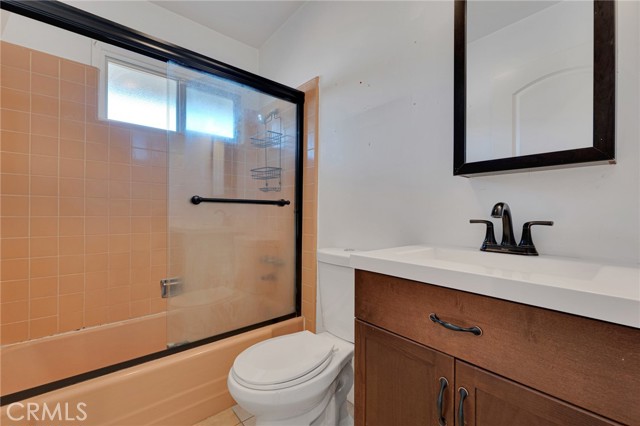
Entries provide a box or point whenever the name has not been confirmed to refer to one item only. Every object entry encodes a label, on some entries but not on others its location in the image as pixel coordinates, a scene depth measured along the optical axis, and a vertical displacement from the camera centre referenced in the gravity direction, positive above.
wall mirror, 0.81 +0.44
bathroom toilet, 1.02 -0.64
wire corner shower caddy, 1.88 +0.44
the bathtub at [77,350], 1.46 -0.85
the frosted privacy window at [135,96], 1.84 +0.80
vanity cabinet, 0.50 -0.34
